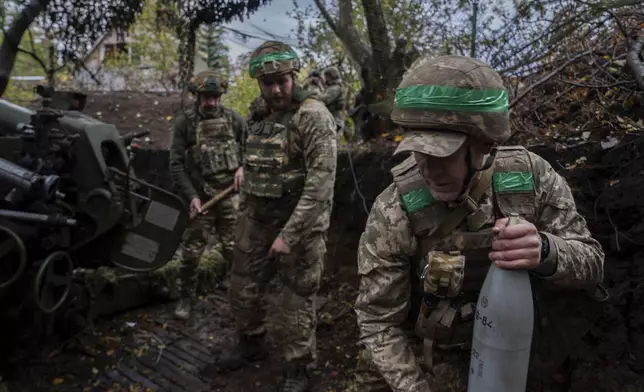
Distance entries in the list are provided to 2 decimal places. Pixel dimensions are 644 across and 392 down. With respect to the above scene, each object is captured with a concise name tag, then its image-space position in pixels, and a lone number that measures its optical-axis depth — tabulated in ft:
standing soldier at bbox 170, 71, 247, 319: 18.08
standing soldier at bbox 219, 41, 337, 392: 12.34
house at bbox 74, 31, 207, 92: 50.29
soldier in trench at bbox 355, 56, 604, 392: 5.78
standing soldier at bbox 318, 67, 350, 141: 23.53
